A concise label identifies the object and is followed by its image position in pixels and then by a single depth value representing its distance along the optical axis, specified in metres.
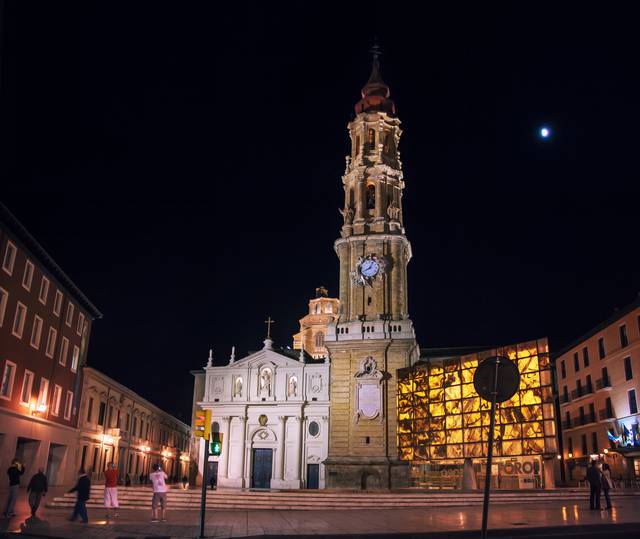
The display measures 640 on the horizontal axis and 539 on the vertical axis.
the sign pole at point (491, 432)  7.56
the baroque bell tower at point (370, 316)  42.25
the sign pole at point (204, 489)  14.10
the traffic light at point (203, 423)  16.09
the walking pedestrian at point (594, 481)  18.82
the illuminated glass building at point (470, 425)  33.59
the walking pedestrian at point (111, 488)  20.01
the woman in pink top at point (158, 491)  18.52
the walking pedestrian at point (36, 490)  17.70
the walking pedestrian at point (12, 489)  17.55
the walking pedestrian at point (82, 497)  17.47
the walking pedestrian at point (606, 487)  18.81
